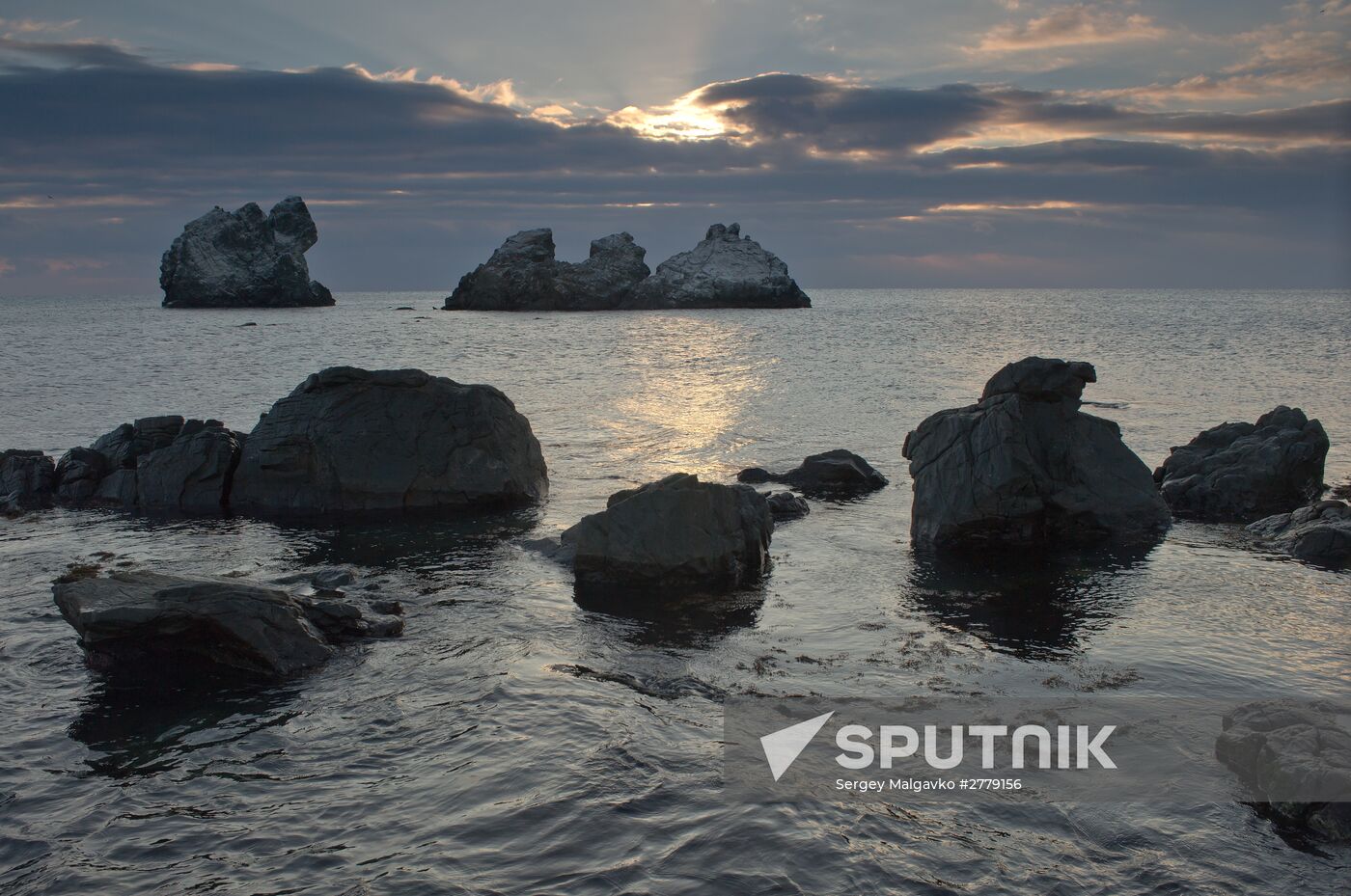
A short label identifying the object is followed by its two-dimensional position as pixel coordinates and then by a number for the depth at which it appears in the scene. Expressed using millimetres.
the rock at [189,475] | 25250
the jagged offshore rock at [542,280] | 176125
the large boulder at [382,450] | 24797
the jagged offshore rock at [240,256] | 166000
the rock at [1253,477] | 23938
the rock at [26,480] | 25247
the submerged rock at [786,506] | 23750
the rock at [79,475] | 25672
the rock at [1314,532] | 19250
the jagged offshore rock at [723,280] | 183875
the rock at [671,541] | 18016
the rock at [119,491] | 25344
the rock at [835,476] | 26906
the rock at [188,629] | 13484
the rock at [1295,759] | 9477
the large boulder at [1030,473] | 21078
